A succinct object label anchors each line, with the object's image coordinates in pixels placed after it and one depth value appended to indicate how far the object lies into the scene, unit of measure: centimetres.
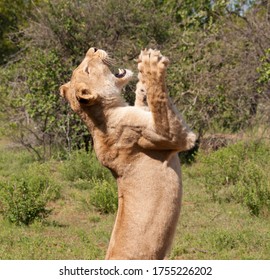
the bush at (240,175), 1570
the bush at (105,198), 1656
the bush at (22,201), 1546
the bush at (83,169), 2036
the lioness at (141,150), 687
